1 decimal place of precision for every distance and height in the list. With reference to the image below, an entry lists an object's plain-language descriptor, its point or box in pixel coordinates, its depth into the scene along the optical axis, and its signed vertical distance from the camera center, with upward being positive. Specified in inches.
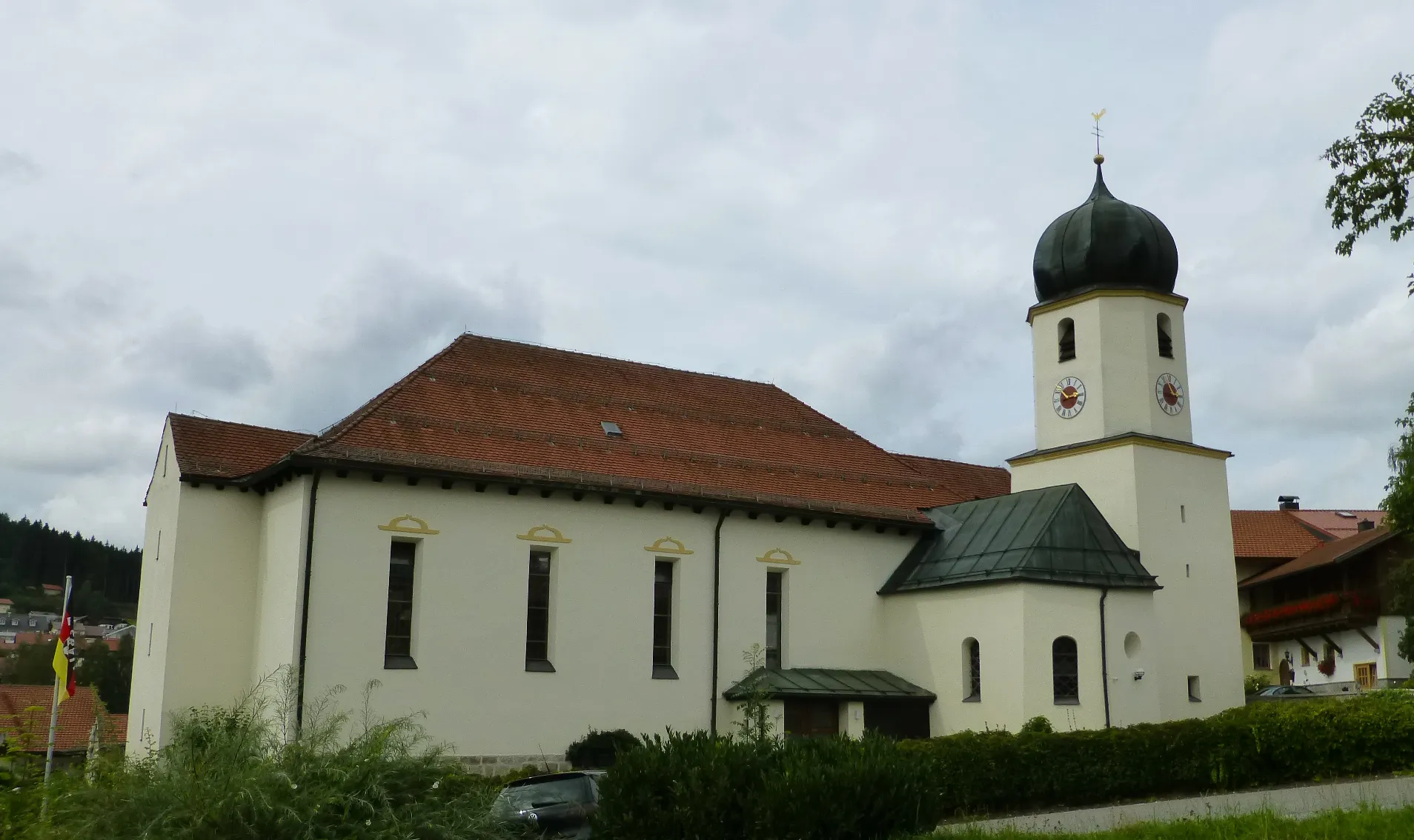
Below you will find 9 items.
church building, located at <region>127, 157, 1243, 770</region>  896.3 +114.4
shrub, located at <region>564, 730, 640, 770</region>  908.6 -30.9
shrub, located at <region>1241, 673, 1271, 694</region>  1675.3 +35.9
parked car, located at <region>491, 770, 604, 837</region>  573.0 -42.4
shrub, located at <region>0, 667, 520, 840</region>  352.8 -25.1
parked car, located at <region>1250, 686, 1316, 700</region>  1469.0 +19.9
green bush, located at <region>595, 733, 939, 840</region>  466.0 -30.8
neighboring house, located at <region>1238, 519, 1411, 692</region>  1740.9 +126.4
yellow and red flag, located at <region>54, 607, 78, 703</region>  844.6 +28.5
